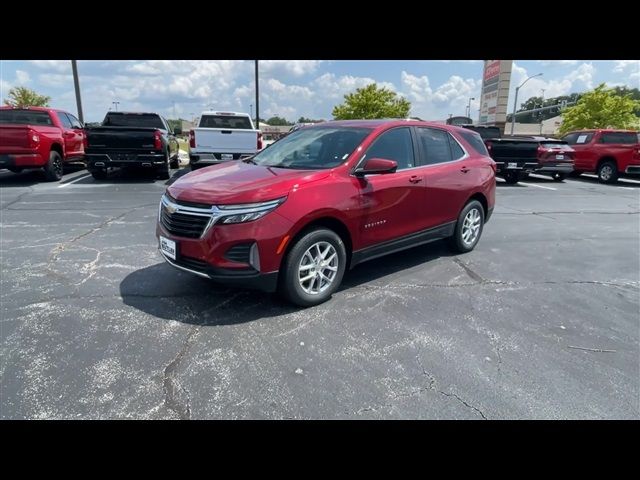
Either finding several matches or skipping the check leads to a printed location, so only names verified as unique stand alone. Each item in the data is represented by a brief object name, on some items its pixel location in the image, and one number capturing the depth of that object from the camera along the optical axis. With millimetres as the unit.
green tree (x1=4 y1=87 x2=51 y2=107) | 29406
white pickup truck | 11008
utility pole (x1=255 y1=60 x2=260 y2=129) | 24219
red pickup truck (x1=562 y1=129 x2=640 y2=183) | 14516
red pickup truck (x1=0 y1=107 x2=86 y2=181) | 10109
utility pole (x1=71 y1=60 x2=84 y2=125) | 19752
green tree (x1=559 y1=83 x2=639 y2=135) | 29203
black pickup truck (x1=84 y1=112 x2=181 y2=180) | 10383
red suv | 3438
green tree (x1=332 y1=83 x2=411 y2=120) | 34281
